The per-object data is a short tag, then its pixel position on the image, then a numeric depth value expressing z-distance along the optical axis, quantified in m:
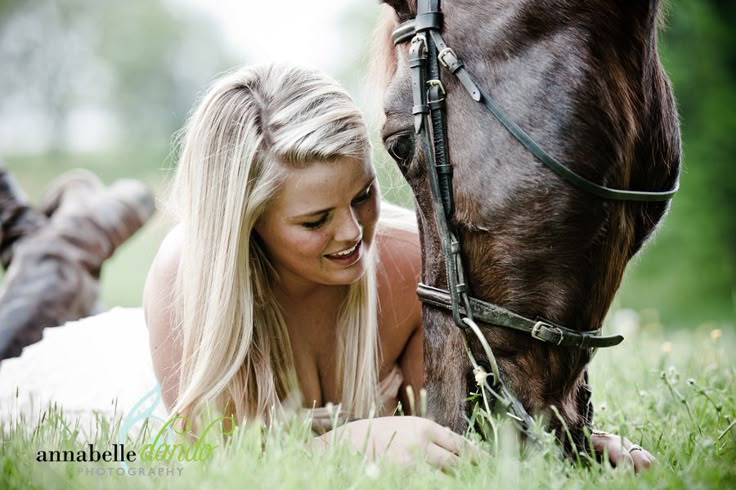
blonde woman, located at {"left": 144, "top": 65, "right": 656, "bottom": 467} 2.63
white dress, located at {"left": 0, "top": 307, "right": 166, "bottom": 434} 3.57
